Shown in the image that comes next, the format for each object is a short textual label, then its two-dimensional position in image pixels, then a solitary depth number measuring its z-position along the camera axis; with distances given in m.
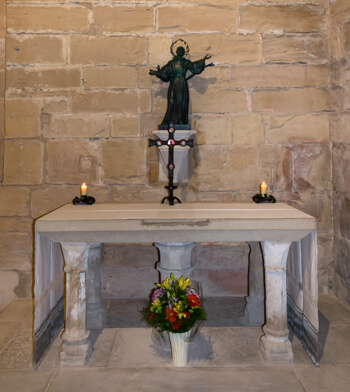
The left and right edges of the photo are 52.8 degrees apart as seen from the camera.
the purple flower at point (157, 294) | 2.49
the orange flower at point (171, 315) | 2.31
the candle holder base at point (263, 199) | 3.17
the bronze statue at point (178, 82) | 3.46
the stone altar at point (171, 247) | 2.38
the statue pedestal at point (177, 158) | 3.47
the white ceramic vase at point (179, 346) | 2.41
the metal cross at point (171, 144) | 2.97
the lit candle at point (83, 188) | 3.09
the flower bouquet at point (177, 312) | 2.36
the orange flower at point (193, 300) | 2.39
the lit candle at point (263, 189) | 3.17
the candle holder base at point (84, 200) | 3.10
